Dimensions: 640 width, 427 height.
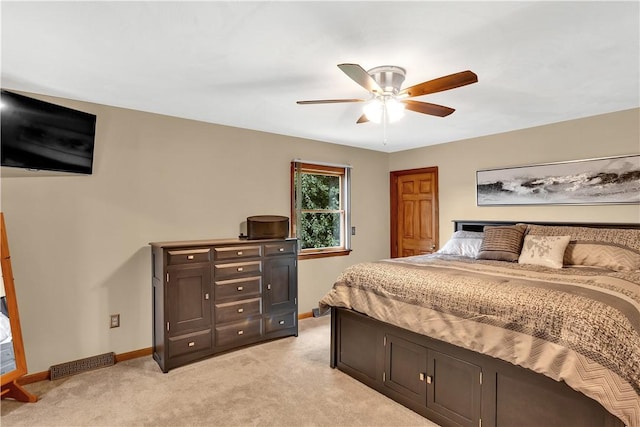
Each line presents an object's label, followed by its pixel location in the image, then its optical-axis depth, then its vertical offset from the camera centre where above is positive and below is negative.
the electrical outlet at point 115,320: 3.19 -0.89
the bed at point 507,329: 1.66 -0.64
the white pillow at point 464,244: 3.70 -0.26
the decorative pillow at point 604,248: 2.77 -0.25
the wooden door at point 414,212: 4.94 +0.14
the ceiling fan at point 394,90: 2.00 +0.82
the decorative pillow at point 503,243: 3.25 -0.22
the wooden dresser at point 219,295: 3.09 -0.71
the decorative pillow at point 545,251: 2.94 -0.27
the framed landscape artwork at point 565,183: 3.28 +0.39
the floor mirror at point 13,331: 2.51 -0.79
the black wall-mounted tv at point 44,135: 2.43 +0.67
